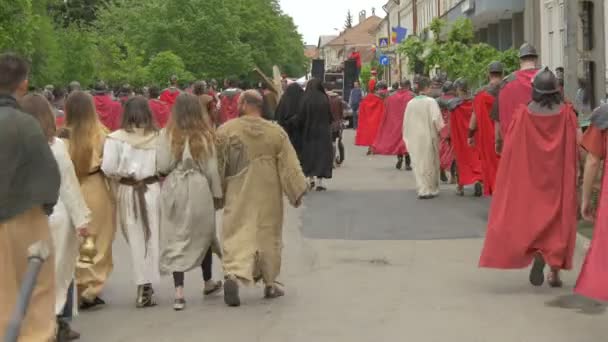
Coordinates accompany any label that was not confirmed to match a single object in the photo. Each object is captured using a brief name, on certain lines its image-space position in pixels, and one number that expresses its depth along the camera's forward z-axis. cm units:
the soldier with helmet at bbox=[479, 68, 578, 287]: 1000
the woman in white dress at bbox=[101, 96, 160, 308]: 969
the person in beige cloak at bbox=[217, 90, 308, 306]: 997
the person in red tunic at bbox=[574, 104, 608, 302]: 778
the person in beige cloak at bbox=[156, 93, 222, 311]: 977
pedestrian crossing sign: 5909
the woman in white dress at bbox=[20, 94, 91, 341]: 786
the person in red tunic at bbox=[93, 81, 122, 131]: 2002
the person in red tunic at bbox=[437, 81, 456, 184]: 2041
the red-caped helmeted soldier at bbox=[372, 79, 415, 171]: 2472
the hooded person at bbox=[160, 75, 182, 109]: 2367
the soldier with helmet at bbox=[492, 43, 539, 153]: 1177
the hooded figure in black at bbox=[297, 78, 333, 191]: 1928
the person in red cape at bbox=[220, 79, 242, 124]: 2603
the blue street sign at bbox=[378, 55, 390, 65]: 5722
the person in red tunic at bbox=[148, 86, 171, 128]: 1981
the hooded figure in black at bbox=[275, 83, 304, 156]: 1945
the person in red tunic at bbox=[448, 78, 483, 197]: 1834
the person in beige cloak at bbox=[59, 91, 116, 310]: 961
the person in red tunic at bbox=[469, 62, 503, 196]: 1614
